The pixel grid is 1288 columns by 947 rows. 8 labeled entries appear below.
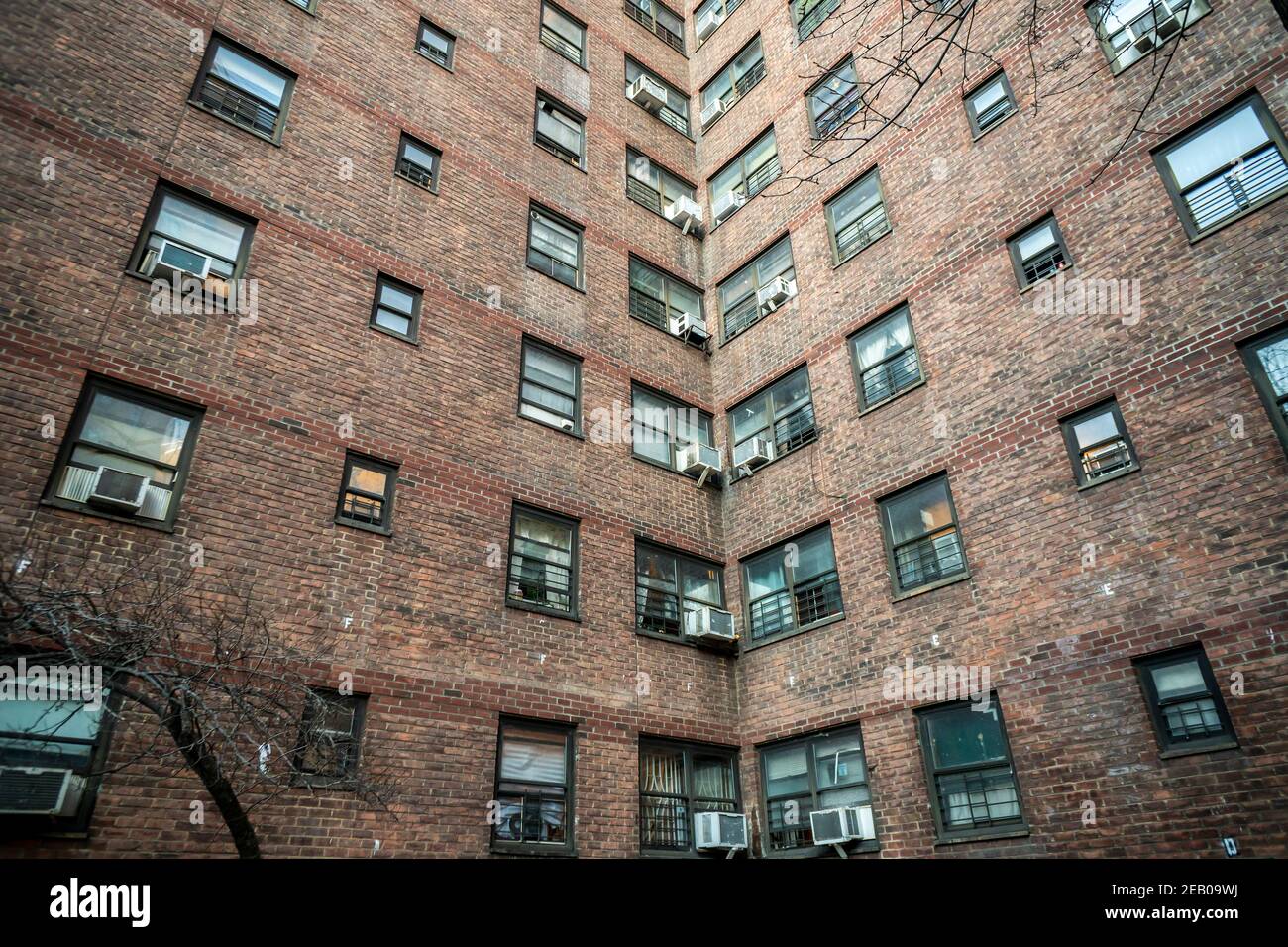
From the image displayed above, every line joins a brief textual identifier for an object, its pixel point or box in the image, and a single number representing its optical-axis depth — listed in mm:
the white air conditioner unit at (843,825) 10656
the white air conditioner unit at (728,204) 17812
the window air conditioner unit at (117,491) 8414
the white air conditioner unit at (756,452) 14648
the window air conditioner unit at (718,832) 11641
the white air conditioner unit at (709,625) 13281
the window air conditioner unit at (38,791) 7109
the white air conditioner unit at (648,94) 18594
